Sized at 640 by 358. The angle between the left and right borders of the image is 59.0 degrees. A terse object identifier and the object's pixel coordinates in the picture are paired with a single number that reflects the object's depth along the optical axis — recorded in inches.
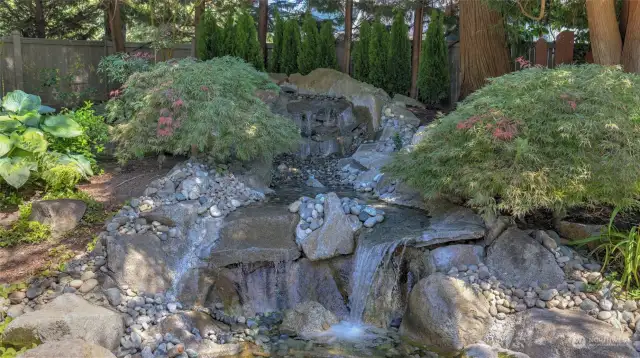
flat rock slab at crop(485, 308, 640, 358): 178.4
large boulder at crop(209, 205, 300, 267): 239.3
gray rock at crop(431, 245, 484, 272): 223.5
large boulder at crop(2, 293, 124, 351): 182.7
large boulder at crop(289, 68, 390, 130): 407.5
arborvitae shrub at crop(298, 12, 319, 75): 514.6
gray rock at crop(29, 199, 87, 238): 239.5
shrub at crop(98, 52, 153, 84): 366.6
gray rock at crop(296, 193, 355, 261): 240.1
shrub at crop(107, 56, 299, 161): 276.7
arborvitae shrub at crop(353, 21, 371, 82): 504.7
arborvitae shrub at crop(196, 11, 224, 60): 487.8
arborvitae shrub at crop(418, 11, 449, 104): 465.4
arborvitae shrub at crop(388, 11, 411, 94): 492.4
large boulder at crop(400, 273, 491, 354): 200.2
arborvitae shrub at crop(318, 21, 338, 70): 516.4
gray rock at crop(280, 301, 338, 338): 219.3
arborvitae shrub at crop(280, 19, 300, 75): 518.6
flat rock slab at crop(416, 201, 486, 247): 228.5
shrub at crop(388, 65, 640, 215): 209.0
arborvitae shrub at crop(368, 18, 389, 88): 495.2
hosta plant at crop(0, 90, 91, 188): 247.9
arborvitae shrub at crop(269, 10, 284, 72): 521.7
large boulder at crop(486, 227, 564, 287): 211.2
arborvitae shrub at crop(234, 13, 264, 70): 489.1
